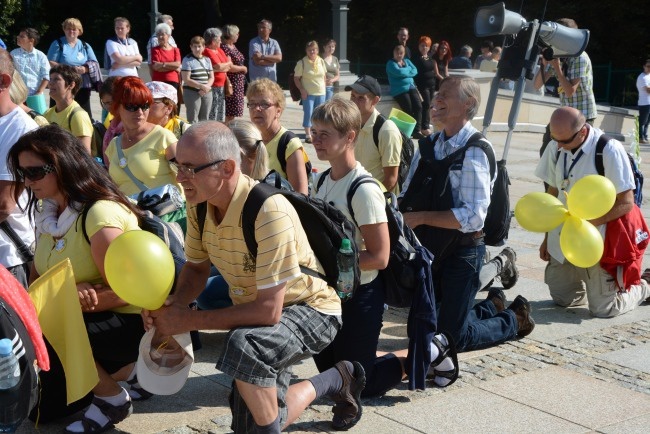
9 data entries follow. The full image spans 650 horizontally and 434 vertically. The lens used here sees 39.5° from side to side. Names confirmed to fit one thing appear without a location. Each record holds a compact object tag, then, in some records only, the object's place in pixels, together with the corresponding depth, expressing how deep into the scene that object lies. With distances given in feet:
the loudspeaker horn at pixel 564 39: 27.55
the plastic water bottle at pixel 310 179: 22.53
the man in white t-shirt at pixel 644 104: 67.62
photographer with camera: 32.55
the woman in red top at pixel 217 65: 47.42
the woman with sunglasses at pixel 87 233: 13.76
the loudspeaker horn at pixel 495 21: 25.99
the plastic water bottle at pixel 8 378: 10.64
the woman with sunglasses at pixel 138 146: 19.80
